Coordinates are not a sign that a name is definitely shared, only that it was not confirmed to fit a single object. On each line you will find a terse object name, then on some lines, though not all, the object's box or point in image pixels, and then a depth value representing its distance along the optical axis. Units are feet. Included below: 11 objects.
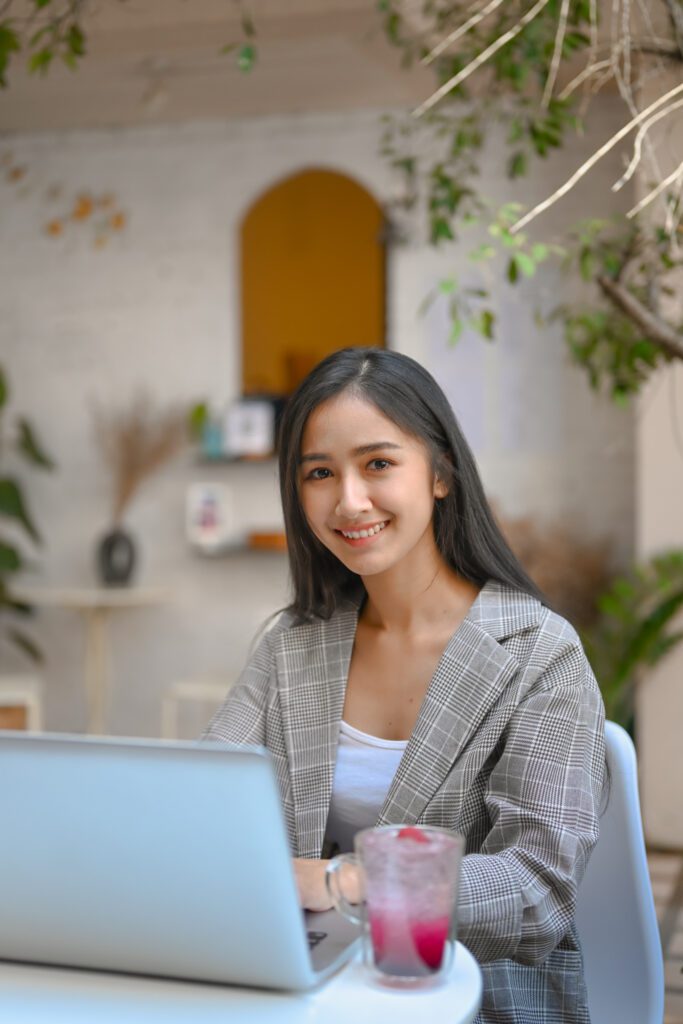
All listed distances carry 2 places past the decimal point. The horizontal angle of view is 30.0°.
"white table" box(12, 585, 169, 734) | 17.57
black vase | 18.39
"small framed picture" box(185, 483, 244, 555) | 18.45
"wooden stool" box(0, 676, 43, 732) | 15.90
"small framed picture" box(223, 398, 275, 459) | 18.04
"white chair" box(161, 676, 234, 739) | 16.76
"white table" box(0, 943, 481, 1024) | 2.91
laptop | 2.85
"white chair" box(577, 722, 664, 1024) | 4.61
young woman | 4.33
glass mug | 3.03
